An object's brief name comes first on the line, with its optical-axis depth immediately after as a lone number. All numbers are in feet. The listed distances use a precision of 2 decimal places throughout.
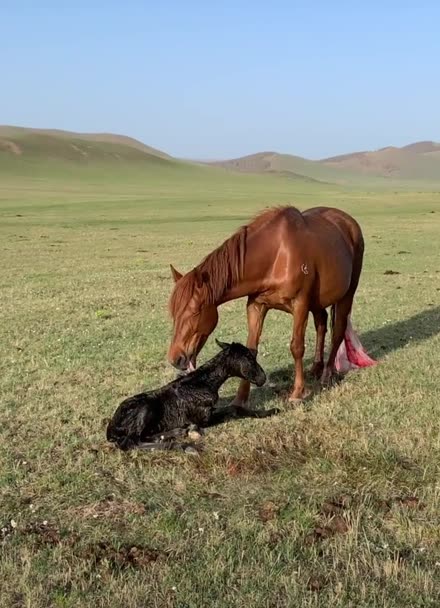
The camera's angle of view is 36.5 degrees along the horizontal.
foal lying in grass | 18.45
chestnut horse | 19.74
